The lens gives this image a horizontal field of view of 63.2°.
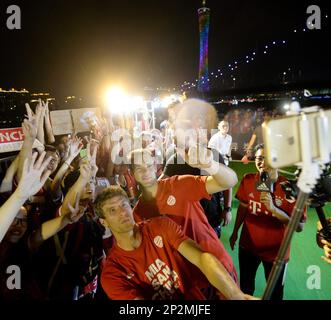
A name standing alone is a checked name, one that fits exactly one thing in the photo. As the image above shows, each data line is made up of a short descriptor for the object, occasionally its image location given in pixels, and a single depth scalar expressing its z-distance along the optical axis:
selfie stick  0.92
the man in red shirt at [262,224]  2.54
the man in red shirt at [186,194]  2.04
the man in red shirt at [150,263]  1.81
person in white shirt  6.70
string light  71.44
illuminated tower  59.58
